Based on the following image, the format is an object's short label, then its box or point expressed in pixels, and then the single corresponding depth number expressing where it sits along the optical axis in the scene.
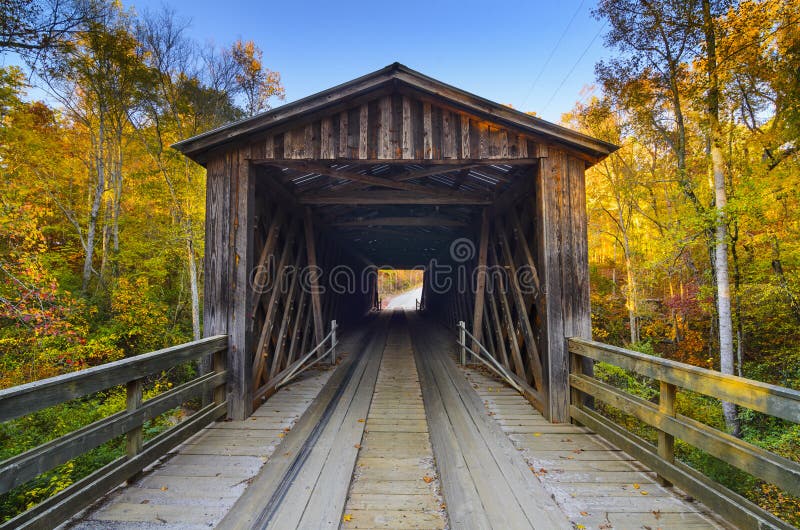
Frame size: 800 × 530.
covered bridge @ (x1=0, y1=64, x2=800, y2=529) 2.18
